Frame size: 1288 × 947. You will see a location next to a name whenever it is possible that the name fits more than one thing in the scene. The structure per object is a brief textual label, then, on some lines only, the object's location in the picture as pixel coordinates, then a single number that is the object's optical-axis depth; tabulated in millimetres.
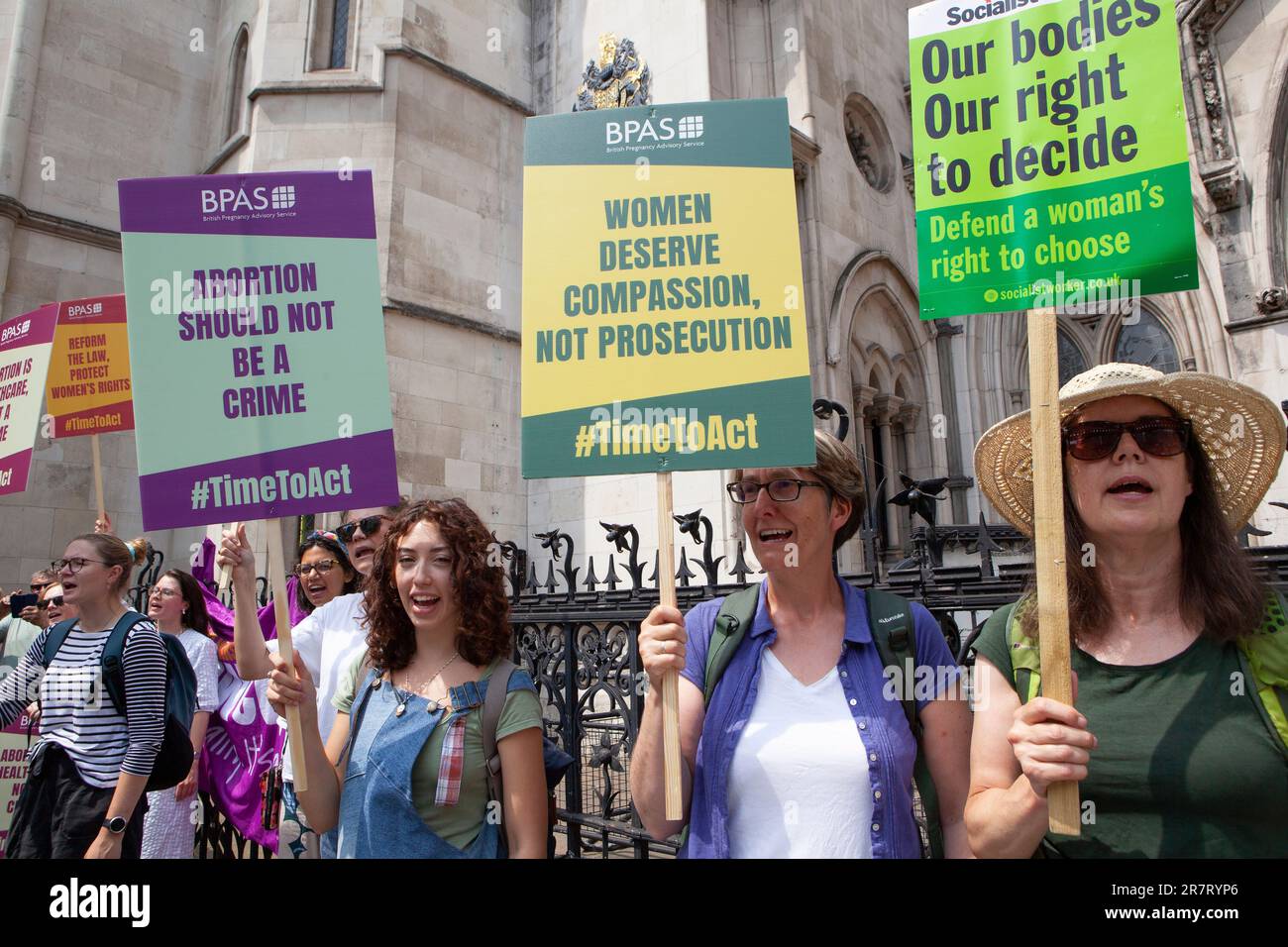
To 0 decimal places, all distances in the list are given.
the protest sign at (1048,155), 1845
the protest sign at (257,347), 2494
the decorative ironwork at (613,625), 3199
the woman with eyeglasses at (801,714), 1801
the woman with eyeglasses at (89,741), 3041
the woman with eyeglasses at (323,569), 3705
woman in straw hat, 1521
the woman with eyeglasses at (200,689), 4082
